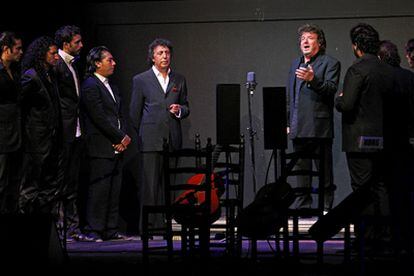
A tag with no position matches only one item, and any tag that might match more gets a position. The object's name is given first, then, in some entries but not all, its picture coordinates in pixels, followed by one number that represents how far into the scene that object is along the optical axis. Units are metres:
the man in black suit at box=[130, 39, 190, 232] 12.29
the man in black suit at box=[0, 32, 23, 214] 10.86
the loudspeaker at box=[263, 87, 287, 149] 9.56
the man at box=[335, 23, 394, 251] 9.65
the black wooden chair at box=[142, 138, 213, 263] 9.15
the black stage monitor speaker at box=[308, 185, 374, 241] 8.14
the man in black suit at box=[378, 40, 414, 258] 9.46
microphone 11.47
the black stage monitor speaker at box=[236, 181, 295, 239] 9.09
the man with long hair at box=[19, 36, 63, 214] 11.34
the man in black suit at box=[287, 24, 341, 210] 11.31
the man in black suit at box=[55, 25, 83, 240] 11.81
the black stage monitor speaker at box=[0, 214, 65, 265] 6.53
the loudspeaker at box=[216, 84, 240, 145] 9.92
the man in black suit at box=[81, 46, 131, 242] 12.10
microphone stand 11.46
